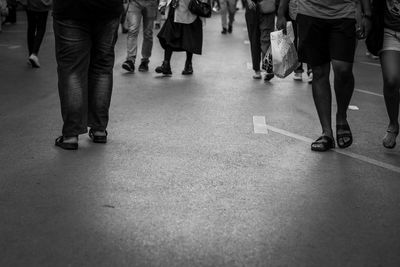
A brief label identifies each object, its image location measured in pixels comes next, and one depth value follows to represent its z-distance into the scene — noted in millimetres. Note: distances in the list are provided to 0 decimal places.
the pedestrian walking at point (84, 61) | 5941
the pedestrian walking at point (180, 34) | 10789
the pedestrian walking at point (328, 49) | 5980
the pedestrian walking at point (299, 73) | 10227
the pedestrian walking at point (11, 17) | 19245
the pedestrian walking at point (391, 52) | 6070
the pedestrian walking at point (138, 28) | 10820
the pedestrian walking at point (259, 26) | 10102
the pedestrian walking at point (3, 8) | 10977
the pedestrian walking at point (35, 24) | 10578
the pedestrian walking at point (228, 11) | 19688
